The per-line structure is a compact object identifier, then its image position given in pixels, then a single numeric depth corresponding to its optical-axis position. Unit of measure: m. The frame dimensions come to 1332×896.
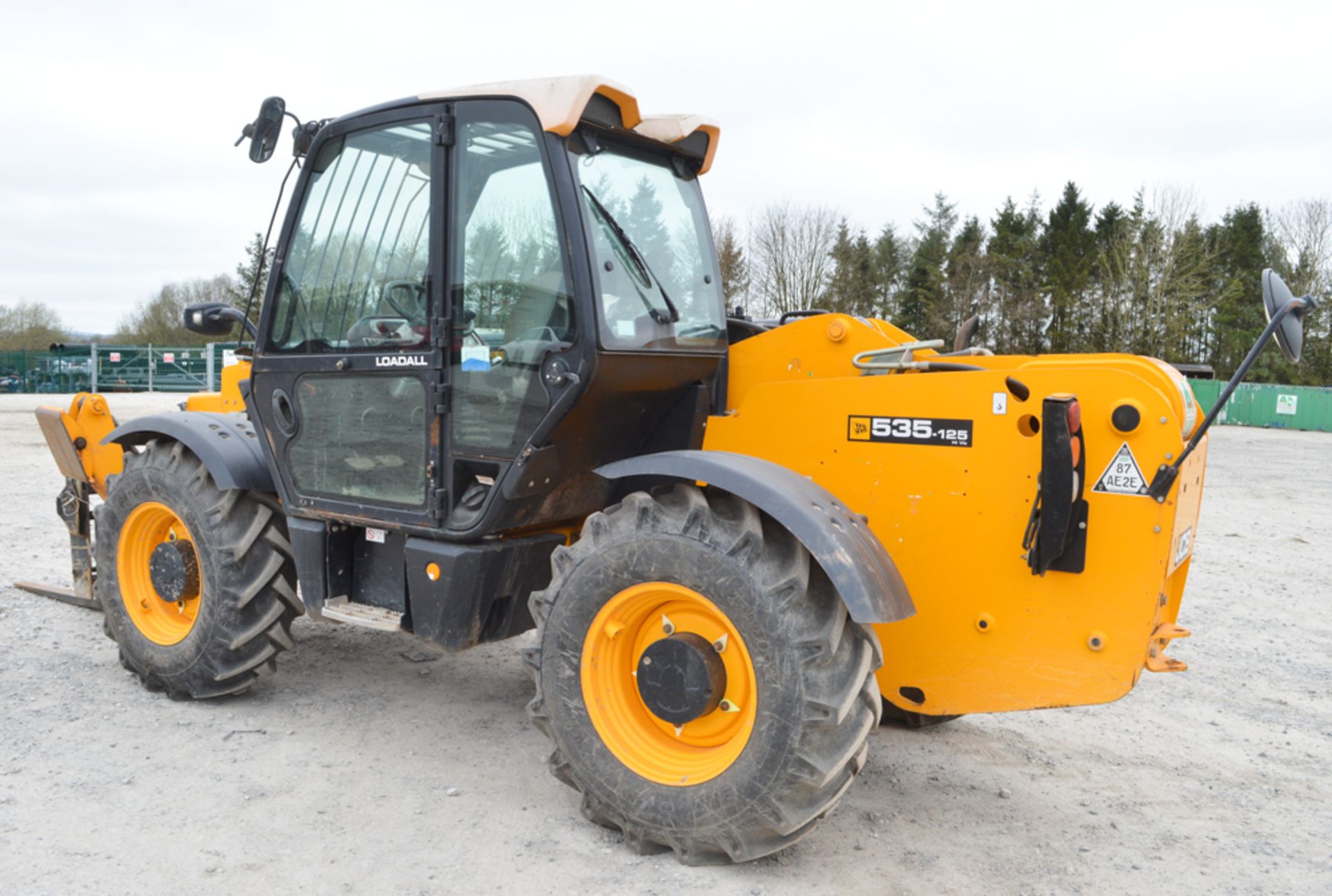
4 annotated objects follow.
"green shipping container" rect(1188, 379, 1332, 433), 30.38
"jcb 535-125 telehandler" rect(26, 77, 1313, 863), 3.10
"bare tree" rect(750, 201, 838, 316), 35.97
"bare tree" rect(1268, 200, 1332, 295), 36.62
